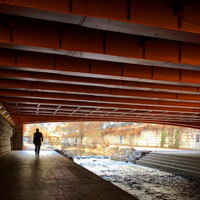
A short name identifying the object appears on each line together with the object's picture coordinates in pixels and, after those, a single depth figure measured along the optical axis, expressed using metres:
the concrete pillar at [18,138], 28.12
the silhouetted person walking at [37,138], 16.87
